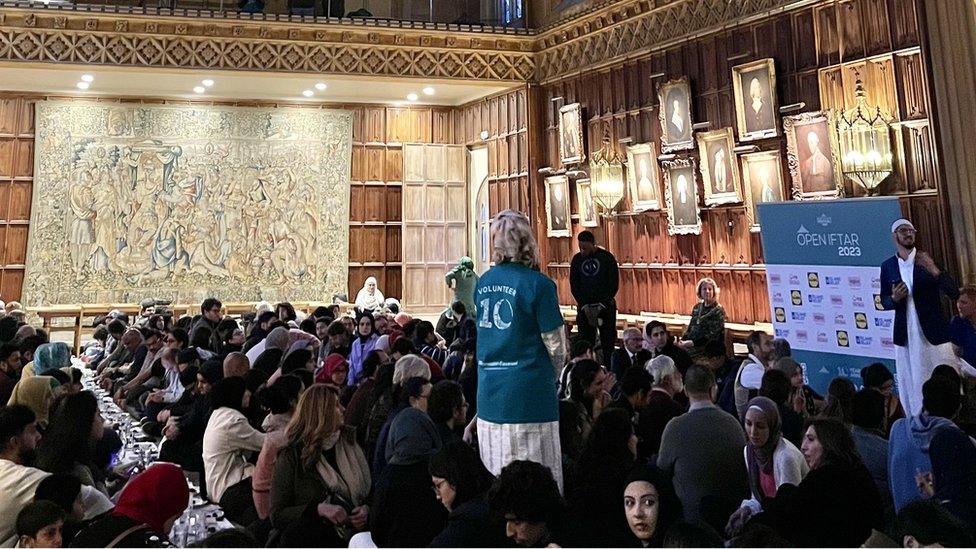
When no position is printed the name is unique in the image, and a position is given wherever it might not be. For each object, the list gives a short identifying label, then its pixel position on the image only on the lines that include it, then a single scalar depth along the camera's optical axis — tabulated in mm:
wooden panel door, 17203
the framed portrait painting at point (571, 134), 13812
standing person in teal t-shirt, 3959
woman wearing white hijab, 15250
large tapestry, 15453
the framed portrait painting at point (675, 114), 11578
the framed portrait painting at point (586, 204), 13586
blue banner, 7910
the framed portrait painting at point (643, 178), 12289
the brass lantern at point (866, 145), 8688
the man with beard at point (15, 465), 3432
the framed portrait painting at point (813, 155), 9258
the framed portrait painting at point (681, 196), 11547
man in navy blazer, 6242
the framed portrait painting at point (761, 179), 10203
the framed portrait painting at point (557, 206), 14234
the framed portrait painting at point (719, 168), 10805
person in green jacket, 12054
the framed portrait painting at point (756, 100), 10180
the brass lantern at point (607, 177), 12938
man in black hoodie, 8984
